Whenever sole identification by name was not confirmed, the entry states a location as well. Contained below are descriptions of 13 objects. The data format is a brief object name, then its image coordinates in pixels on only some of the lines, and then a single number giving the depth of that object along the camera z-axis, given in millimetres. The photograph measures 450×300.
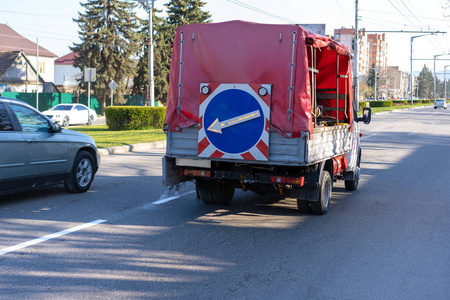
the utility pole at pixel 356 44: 38641
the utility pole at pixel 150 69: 28094
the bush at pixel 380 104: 80250
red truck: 6891
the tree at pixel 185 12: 57688
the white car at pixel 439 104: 83856
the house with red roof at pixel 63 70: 92775
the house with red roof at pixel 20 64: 58938
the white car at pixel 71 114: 32938
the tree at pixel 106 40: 49844
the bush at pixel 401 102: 103062
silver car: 8000
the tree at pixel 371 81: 137750
